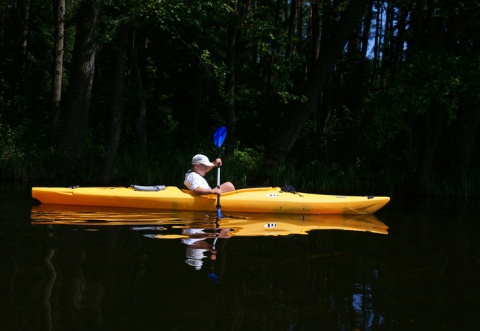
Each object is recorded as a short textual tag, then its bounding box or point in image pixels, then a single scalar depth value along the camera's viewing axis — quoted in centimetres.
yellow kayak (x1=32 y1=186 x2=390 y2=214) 775
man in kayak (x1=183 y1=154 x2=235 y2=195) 767
